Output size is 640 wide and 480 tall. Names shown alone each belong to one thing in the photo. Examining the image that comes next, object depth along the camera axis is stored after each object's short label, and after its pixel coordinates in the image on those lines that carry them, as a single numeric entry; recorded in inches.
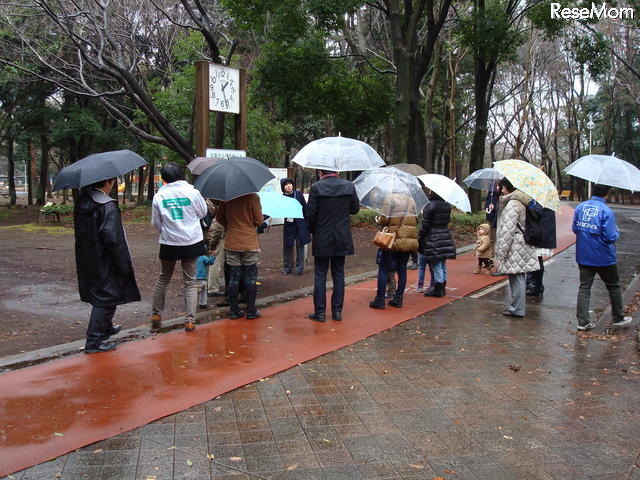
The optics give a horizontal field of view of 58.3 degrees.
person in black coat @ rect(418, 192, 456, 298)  329.4
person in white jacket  244.8
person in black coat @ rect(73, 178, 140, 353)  217.5
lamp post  1907.6
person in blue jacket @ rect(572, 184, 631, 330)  262.1
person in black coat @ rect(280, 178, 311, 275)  395.2
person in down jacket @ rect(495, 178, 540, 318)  288.2
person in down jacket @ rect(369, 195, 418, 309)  296.0
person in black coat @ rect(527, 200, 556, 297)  293.1
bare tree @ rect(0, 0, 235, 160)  458.6
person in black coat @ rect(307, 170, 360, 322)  269.4
